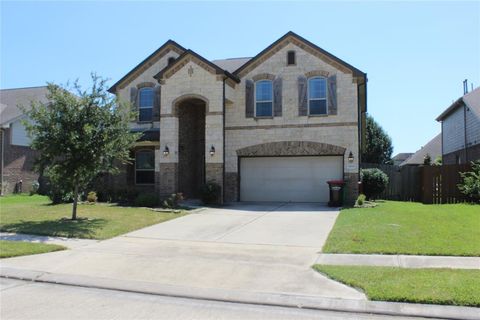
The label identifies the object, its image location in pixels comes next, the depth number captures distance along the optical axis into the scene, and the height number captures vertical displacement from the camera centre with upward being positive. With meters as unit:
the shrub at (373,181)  21.02 -0.19
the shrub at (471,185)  16.67 -0.28
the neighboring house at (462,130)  25.53 +3.20
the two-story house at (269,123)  20.59 +2.60
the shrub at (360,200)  18.89 -1.01
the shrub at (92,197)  20.61 -1.04
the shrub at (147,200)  18.91 -1.08
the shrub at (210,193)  20.00 -0.79
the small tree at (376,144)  45.06 +3.42
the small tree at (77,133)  13.70 +1.34
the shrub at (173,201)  18.33 -1.08
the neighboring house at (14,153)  28.05 +1.47
